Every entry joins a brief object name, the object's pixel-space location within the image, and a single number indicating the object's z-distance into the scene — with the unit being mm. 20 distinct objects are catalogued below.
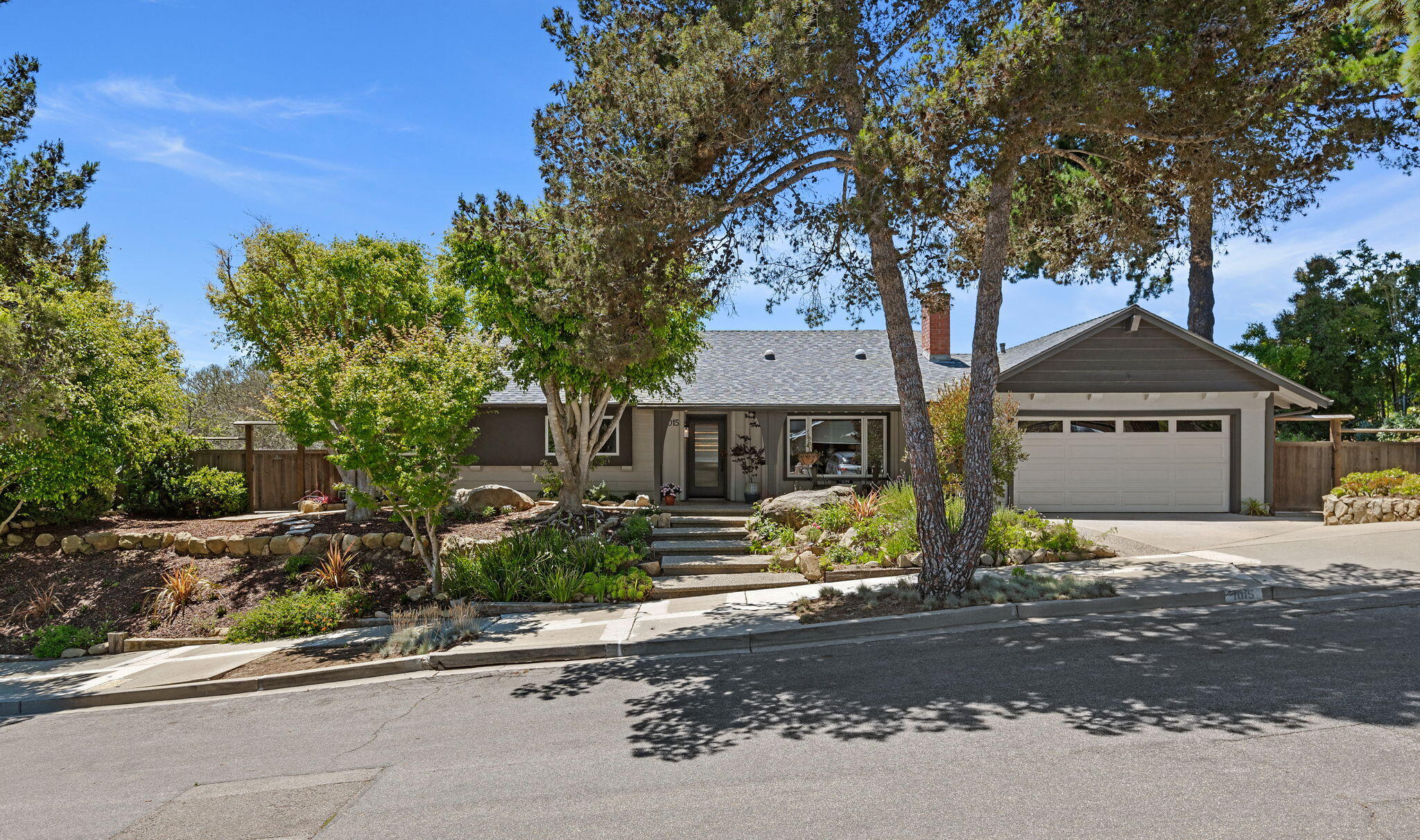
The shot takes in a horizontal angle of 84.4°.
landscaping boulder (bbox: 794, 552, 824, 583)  11234
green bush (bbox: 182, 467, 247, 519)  15477
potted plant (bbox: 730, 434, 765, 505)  17297
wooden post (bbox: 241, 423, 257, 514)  16516
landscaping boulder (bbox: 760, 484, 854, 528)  13477
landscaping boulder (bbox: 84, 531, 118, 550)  13602
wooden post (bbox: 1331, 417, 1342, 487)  15820
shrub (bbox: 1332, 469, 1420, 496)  13703
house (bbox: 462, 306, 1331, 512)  16141
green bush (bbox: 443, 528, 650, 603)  10930
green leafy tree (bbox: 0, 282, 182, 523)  12195
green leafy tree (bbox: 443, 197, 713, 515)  9211
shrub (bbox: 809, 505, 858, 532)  12773
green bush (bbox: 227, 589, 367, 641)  10406
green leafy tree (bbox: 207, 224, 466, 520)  14656
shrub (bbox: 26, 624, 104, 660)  10594
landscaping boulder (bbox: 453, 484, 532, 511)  15258
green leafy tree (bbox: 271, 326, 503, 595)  10227
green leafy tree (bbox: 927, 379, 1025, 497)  13164
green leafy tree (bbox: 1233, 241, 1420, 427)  22500
